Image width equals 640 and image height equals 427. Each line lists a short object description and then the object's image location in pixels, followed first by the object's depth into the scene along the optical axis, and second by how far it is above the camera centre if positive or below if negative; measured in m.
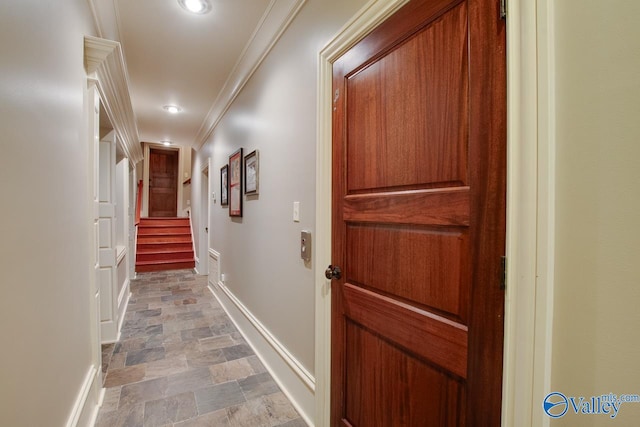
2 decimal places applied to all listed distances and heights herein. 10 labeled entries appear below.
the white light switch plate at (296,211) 1.67 +0.00
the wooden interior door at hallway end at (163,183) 8.01 +0.81
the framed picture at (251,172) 2.30 +0.35
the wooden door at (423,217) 0.72 -0.02
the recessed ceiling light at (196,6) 1.90 +1.48
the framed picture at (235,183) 2.78 +0.29
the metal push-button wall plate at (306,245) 1.55 -0.20
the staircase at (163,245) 5.55 -0.80
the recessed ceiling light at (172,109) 3.90 +1.51
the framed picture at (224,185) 3.28 +0.31
